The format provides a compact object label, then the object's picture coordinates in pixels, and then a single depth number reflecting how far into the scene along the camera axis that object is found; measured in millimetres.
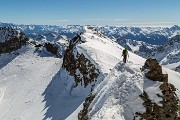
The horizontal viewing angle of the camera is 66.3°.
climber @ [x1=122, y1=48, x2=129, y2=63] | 18434
